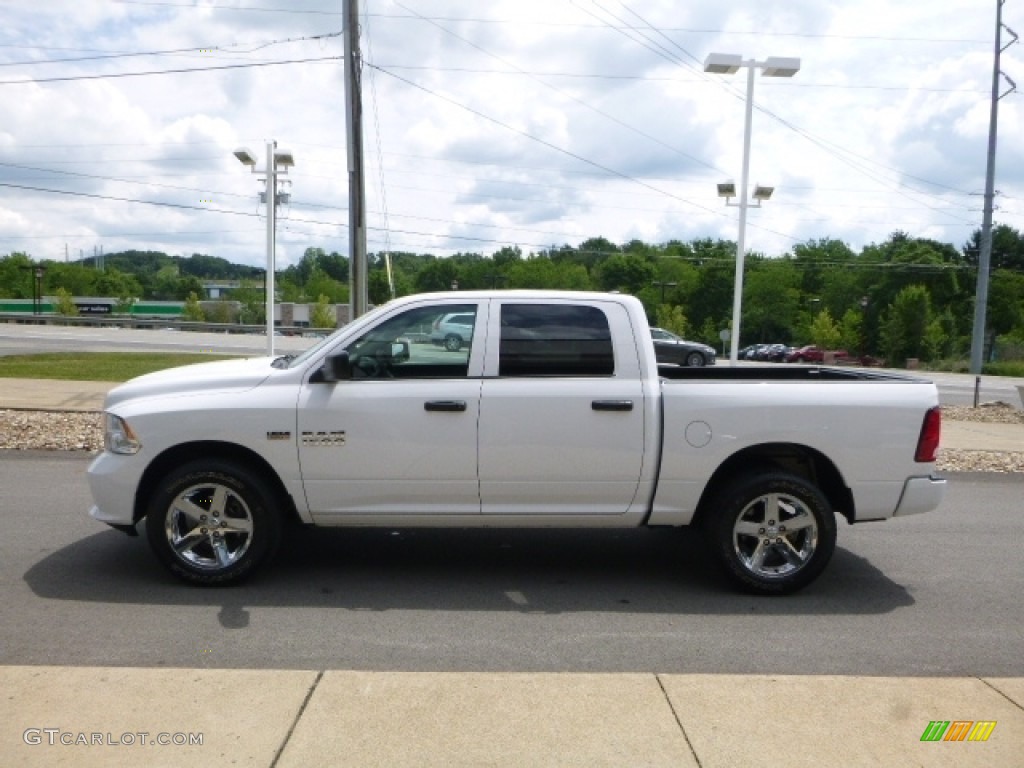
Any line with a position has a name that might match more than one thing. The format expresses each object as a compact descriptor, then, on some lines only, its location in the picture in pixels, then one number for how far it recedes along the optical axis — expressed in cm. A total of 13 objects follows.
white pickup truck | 555
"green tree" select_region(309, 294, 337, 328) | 8958
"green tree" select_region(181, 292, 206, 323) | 9599
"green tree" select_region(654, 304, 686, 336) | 6800
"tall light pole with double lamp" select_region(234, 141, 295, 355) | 1755
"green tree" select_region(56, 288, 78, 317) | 8569
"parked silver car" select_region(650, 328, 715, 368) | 3456
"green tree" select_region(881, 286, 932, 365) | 6906
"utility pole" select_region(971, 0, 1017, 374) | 4934
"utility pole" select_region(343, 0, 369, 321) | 1744
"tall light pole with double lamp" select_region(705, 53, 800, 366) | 1791
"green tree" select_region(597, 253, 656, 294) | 8225
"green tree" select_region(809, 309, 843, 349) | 7562
